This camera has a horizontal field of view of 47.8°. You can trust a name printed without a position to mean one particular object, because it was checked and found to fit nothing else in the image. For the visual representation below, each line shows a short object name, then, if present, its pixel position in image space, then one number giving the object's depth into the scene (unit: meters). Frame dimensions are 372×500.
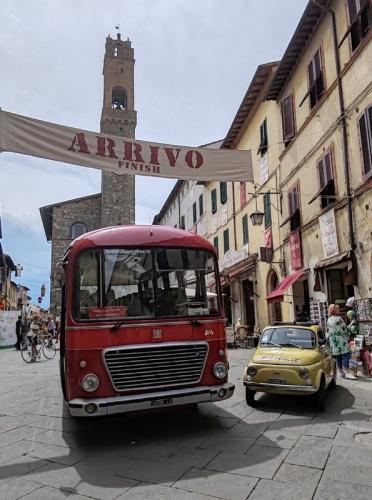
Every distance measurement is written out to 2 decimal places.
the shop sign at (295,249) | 15.27
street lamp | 17.09
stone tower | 41.66
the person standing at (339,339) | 9.41
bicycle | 16.02
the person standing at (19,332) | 21.88
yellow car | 6.93
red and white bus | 5.30
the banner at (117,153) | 7.12
